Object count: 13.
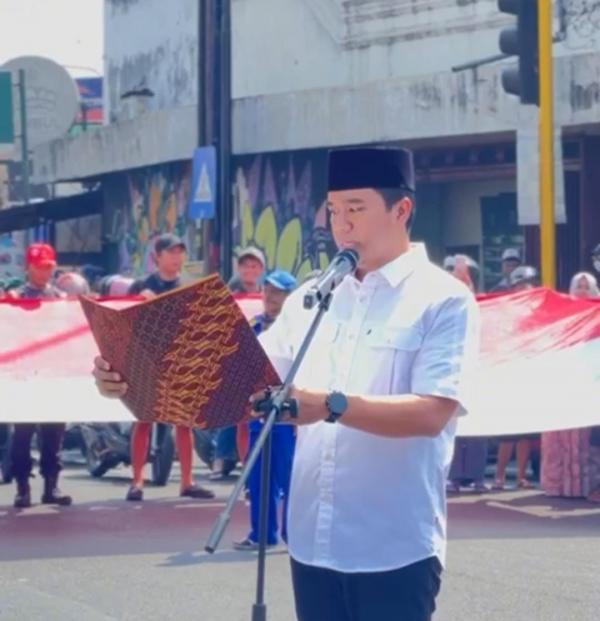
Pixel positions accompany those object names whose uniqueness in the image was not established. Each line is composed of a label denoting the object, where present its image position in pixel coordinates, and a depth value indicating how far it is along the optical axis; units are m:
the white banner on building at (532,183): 15.32
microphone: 4.56
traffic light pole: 14.90
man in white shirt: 4.74
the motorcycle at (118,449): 15.29
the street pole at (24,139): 29.28
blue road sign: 20.45
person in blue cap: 11.24
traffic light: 15.02
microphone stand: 4.30
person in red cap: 13.79
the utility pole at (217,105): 21.86
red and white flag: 13.21
